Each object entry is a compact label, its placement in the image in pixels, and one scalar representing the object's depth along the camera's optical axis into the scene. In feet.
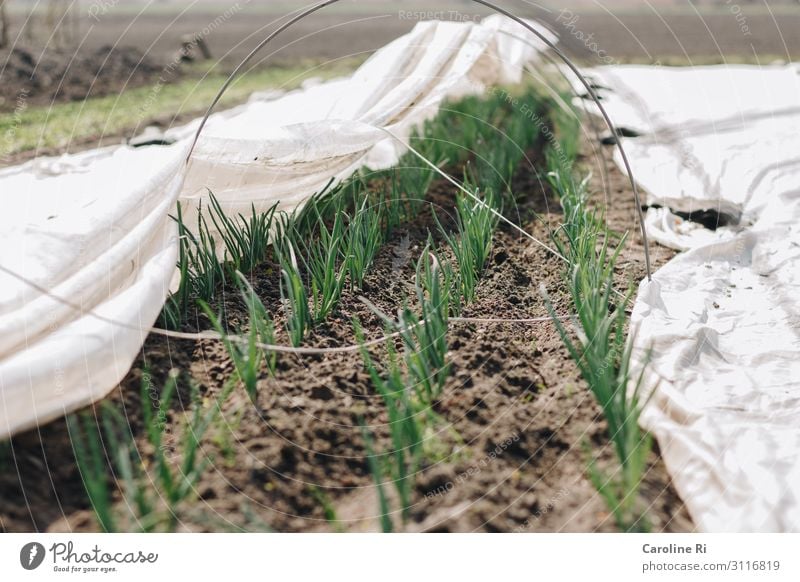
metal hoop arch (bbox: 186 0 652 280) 8.46
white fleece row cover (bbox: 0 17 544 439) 7.69
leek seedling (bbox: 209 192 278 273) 10.57
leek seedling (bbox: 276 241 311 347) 8.86
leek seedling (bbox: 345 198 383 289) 10.40
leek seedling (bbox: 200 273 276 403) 7.79
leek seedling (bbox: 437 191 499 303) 10.25
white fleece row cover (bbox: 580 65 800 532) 7.08
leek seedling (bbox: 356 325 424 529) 6.66
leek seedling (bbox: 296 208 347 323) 9.52
